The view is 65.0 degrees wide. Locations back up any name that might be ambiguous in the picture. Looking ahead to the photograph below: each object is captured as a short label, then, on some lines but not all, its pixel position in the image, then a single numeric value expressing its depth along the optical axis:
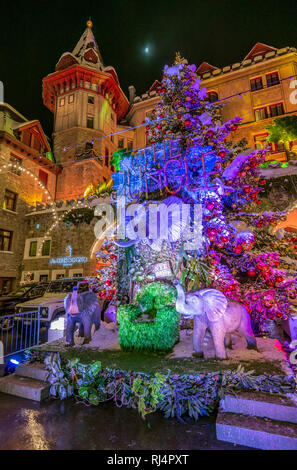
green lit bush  4.12
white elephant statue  3.70
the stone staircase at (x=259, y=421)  2.37
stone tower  23.09
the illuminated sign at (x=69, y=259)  16.23
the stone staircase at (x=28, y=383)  3.55
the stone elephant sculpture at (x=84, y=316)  4.53
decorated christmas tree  5.17
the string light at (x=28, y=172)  17.52
